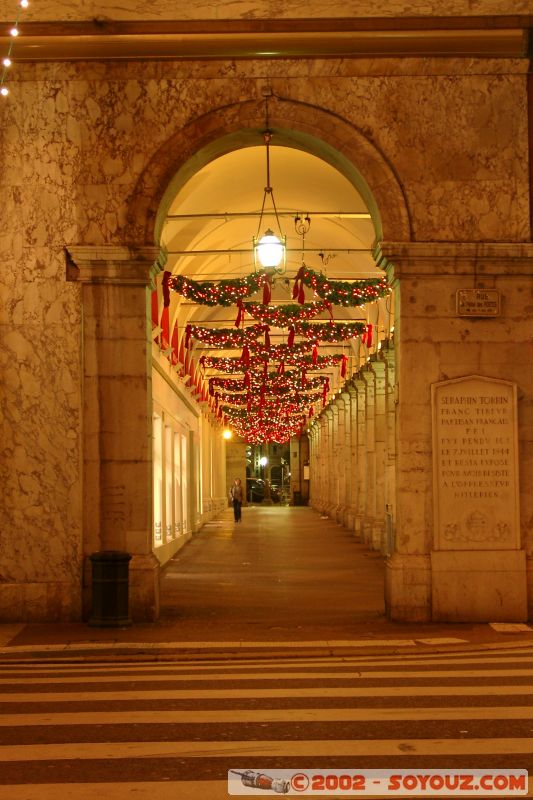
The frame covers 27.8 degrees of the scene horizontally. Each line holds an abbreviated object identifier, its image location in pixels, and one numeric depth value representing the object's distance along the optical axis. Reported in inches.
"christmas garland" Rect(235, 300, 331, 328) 888.9
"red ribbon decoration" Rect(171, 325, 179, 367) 1113.7
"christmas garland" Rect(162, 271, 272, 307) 796.0
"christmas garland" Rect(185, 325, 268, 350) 1026.1
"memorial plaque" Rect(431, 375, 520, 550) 533.3
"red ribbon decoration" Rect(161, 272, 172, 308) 724.7
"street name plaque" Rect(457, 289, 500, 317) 540.7
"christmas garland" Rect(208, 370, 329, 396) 1429.6
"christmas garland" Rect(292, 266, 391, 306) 813.2
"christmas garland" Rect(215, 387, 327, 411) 1643.3
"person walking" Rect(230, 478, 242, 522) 1679.4
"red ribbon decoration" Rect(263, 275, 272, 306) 725.3
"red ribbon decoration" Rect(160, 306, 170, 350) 956.1
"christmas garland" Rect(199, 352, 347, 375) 1219.2
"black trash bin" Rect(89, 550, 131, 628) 511.8
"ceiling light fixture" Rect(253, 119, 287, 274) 663.8
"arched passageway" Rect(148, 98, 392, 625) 640.4
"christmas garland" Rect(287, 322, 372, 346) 989.7
